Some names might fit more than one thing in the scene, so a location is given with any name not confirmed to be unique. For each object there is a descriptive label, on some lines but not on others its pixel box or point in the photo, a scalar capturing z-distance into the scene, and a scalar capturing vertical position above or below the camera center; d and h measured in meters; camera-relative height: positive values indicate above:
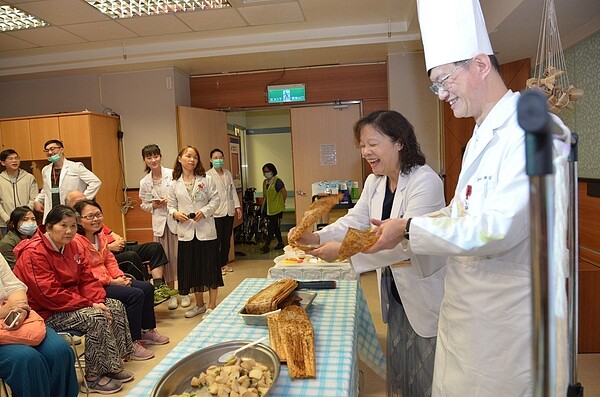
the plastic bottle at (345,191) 5.40 -0.28
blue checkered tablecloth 1.15 -0.56
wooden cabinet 5.10 +0.47
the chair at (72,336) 2.40 -0.86
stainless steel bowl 1.10 -0.52
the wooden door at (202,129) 5.53 +0.61
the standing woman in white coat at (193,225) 3.79 -0.43
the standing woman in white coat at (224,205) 5.10 -0.37
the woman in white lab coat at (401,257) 1.65 -0.34
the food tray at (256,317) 1.55 -0.52
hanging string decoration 1.79 +0.36
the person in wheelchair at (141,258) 3.63 -0.71
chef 0.97 -0.16
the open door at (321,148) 5.90 +0.30
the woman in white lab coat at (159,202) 4.20 -0.24
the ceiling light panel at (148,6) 3.98 +1.59
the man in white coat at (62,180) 4.42 +0.03
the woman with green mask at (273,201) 6.99 -0.47
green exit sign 5.86 +1.06
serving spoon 1.26 -0.52
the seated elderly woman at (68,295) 2.45 -0.65
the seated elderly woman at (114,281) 3.03 -0.72
